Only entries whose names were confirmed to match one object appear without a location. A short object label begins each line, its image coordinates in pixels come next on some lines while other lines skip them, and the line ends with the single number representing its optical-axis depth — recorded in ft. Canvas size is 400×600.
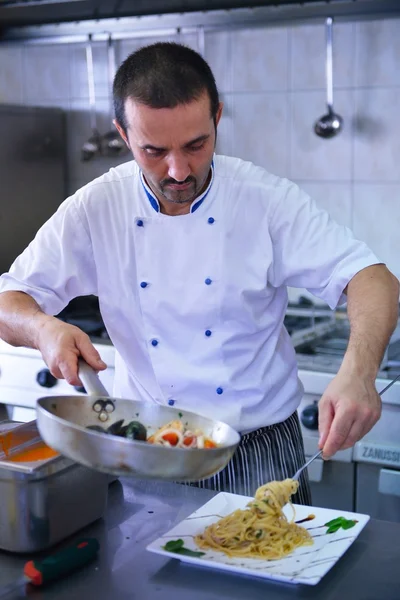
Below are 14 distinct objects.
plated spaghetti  4.71
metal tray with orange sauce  4.66
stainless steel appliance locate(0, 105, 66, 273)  11.64
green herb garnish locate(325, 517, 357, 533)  4.92
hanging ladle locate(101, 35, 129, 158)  11.50
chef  6.04
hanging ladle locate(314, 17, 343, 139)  9.93
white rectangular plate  4.42
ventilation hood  9.69
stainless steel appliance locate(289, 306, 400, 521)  8.09
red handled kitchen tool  4.40
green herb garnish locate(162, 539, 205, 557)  4.63
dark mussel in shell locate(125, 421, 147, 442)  4.55
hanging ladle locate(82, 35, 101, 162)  11.66
